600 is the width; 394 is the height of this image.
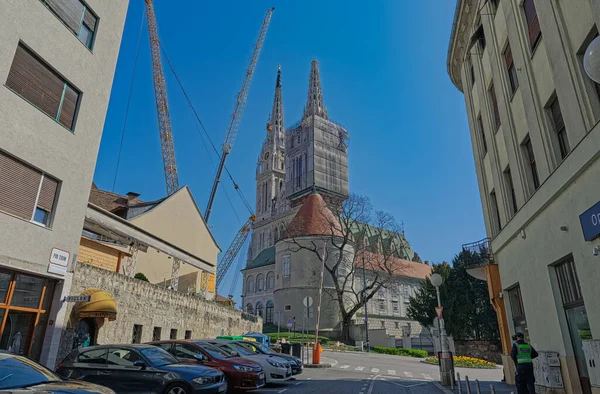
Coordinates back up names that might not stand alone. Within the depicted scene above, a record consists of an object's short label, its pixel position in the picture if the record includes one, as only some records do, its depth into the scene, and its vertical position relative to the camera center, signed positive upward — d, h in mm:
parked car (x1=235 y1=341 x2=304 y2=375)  15148 -265
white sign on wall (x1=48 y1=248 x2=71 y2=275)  12578 +2439
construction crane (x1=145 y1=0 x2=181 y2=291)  64062 +34744
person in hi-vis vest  9633 -511
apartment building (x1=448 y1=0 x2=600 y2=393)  8758 +4488
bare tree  56812 +14027
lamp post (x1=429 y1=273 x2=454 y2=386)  14227 -603
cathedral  59094 +26775
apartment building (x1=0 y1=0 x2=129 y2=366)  11320 +5440
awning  14750 +1296
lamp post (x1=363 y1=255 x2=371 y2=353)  40481 +4818
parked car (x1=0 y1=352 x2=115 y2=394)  5203 -470
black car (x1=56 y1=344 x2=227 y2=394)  8867 -574
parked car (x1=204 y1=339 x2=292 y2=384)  13070 -523
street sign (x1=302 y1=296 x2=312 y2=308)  23441 +2355
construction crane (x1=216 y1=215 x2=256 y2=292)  92594 +19682
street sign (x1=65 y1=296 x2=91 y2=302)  13305 +1398
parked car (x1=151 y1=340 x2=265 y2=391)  11188 -441
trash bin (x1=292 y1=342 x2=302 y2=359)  22516 -212
